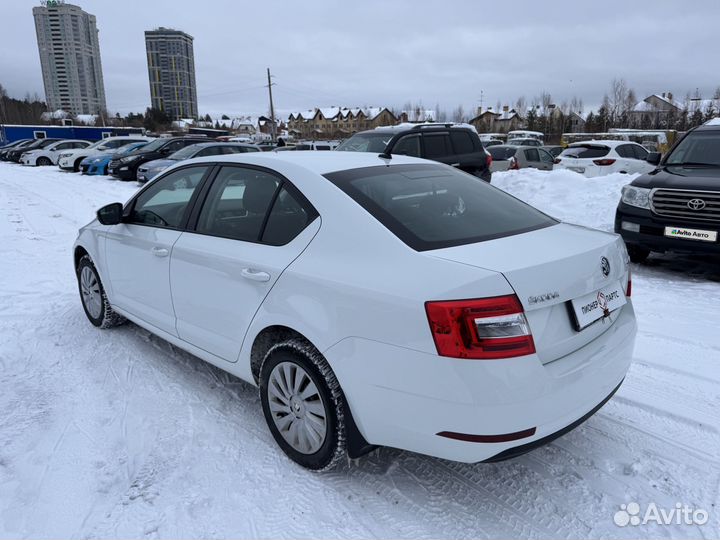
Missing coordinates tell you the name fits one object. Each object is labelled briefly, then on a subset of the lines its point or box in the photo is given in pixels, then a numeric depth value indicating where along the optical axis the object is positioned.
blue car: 21.12
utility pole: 51.56
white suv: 14.23
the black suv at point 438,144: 9.61
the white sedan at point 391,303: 2.18
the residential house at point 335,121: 107.56
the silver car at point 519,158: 16.92
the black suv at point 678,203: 6.03
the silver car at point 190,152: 15.80
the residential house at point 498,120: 82.75
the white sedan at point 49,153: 28.12
